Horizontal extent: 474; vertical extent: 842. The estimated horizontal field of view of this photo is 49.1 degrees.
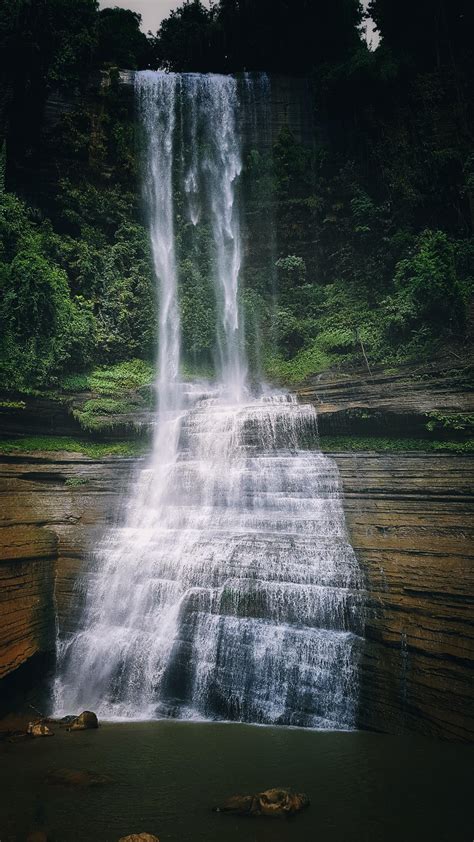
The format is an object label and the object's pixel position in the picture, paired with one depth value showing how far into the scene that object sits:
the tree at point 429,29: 23.78
